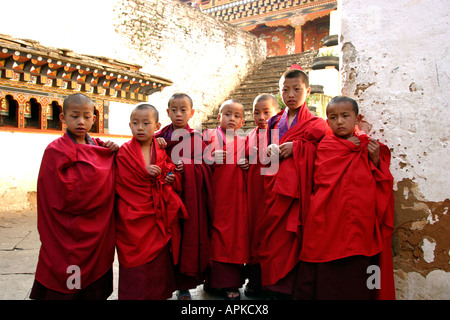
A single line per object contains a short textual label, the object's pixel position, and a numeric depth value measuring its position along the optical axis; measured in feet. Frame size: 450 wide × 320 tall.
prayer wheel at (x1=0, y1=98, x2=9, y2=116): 16.28
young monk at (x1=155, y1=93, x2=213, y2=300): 7.13
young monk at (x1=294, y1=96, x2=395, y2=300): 5.87
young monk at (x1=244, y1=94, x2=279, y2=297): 7.55
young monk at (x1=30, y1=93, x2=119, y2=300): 6.14
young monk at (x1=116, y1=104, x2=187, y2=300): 6.52
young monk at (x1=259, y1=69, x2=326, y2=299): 6.43
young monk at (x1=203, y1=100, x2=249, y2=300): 7.37
